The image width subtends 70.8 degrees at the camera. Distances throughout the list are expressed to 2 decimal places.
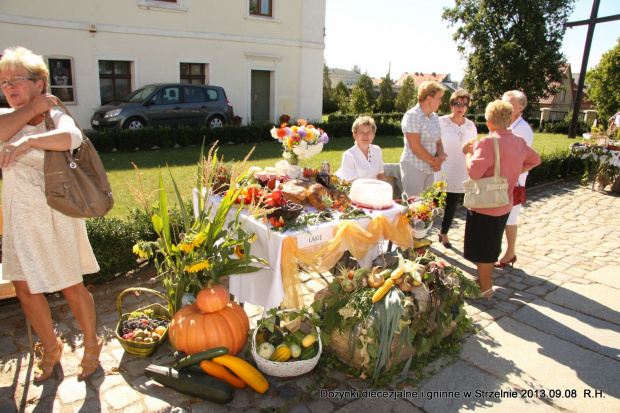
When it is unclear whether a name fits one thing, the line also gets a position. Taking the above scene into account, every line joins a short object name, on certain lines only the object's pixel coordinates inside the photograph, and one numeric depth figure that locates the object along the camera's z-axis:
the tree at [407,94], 34.31
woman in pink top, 4.12
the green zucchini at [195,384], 2.86
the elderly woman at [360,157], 4.90
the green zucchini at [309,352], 3.19
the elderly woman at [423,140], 5.02
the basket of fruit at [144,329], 3.29
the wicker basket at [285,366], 3.07
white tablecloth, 3.29
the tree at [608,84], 30.42
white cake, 3.98
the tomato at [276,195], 3.49
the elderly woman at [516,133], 4.86
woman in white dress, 2.71
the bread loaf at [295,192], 3.84
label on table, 3.37
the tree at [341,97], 28.01
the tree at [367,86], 37.03
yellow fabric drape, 3.29
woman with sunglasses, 5.57
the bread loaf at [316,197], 3.84
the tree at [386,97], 36.59
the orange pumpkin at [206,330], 3.15
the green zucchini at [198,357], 3.01
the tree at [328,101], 33.25
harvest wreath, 3.18
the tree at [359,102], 26.17
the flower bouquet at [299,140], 4.20
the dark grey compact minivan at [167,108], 12.62
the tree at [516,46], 29.58
